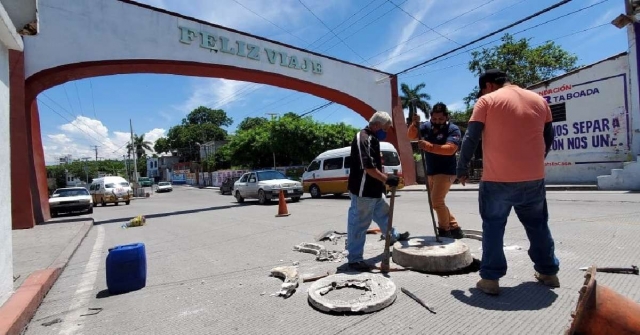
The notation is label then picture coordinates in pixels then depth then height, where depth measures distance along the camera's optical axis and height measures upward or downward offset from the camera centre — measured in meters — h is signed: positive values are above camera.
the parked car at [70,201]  16.48 -0.87
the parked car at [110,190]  24.97 -0.71
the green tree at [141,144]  100.44 +8.99
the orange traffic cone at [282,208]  10.80 -1.02
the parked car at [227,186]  29.69 -0.90
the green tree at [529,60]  25.64 +6.83
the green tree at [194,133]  83.12 +9.55
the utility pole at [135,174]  41.94 +0.51
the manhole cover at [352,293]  3.07 -1.09
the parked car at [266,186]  15.70 -0.57
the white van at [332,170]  14.98 -0.04
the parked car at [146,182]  70.14 -0.72
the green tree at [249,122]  74.37 +10.03
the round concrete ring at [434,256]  3.82 -0.93
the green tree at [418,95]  49.37 +9.40
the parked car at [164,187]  47.97 -1.23
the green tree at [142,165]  106.12 +3.70
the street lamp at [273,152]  35.64 +1.98
